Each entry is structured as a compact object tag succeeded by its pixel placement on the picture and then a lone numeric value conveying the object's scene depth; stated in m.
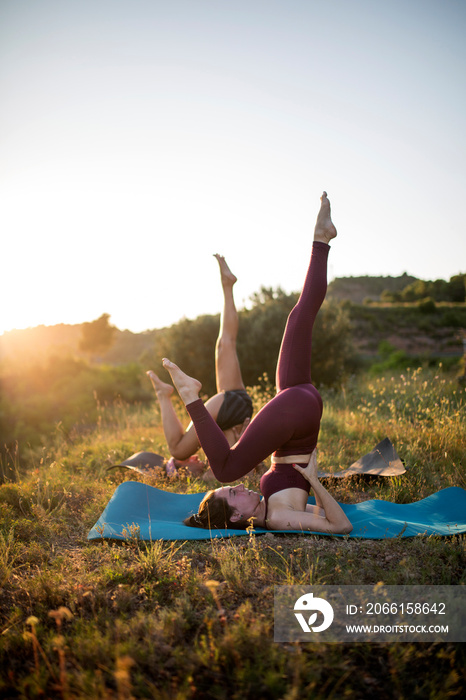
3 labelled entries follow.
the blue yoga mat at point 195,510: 3.10
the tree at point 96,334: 32.97
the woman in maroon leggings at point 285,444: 3.13
